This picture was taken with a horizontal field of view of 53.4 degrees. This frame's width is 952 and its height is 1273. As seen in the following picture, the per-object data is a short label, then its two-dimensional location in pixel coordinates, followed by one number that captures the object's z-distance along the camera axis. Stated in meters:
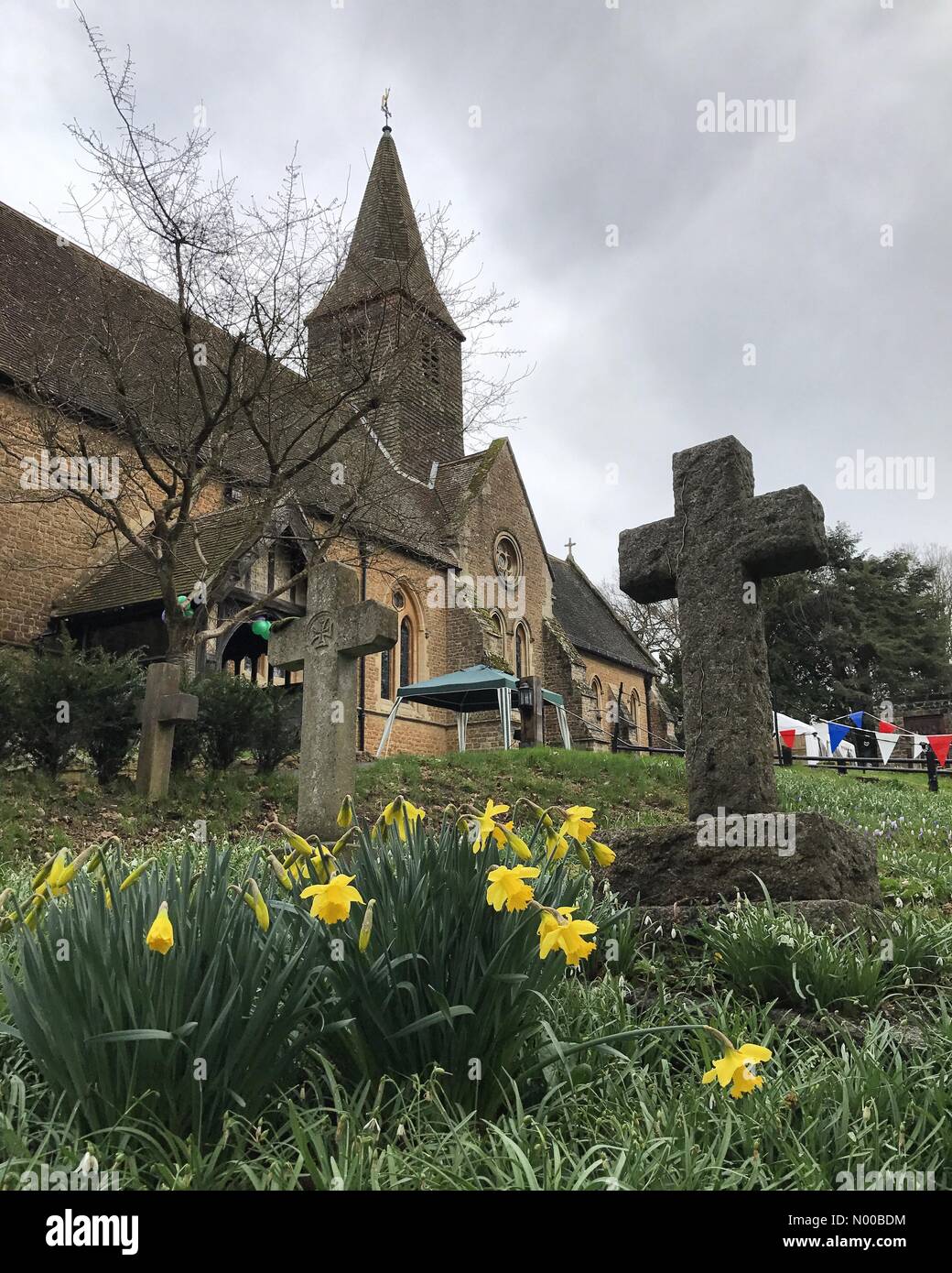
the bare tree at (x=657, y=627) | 41.18
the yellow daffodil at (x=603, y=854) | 2.73
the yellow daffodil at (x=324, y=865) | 2.53
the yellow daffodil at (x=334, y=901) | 2.12
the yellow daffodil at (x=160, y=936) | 1.90
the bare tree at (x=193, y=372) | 11.66
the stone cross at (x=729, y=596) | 5.02
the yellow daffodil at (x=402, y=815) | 2.92
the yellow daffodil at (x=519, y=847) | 2.42
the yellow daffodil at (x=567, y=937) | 2.07
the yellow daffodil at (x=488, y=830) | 2.54
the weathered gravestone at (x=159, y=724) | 9.89
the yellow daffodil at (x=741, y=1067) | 1.99
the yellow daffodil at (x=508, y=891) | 2.17
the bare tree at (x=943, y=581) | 42.44
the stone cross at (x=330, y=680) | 7.81
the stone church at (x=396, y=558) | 15.46
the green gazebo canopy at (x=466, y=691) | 17.30
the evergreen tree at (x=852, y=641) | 38.53
